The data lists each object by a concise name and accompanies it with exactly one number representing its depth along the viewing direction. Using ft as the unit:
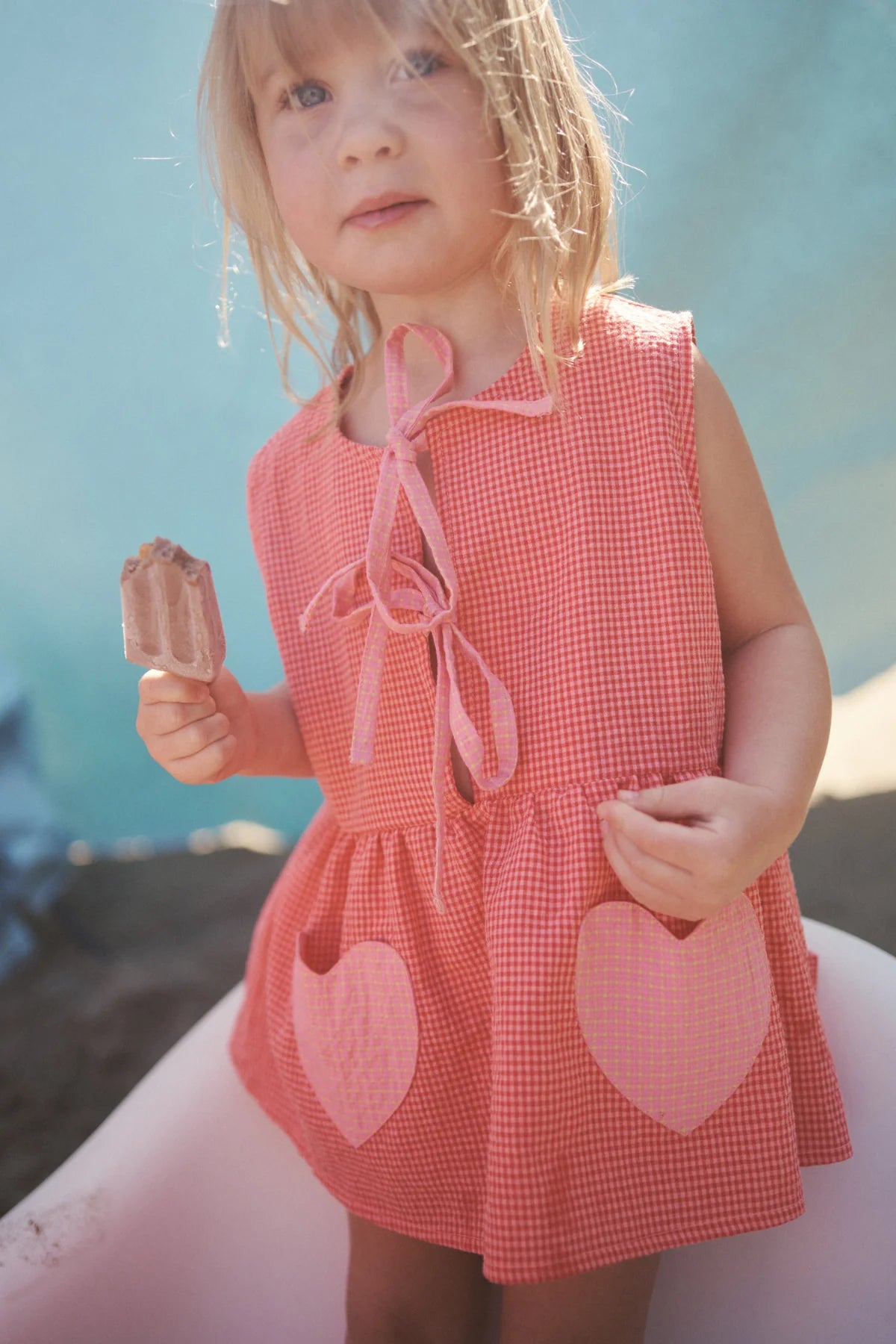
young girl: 2.90
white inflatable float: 3.27
